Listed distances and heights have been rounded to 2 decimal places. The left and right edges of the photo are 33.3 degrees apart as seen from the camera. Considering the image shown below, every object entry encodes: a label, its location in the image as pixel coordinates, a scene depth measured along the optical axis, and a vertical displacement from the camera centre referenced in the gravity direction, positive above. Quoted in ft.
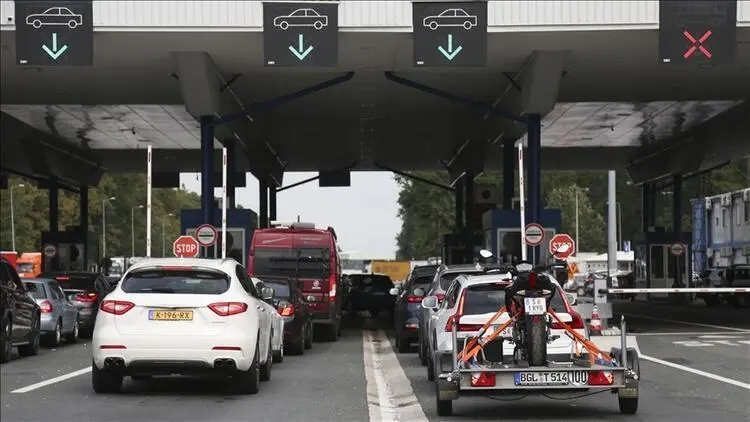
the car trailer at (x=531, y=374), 39.75 -4.91
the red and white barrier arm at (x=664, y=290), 92.94 -5.57
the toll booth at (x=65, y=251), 193.06 -4.20
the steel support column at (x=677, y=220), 187.21 -0.10
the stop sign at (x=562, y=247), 97.80 -2.16
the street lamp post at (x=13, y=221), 287.30 +0.78
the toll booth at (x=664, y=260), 186.60 -6.20
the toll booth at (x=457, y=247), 182.50 -3.82
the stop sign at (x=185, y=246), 108.47 -2.06
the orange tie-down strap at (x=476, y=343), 41.29 -4.11
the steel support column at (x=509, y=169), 158.61 +6.53
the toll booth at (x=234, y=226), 133.80 -0.37
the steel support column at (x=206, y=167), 120.57 +5.39
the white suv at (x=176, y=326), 47.42 -3.90
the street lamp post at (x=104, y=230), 345.33 -1.84
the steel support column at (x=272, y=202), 213.46 +3.50
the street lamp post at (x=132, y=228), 384.33 -1.61
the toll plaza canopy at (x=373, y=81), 92.48 +13.55
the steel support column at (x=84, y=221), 195.11 +0.46
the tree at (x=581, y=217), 375.66 +0.92
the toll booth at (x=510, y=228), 134.51 -0.84
